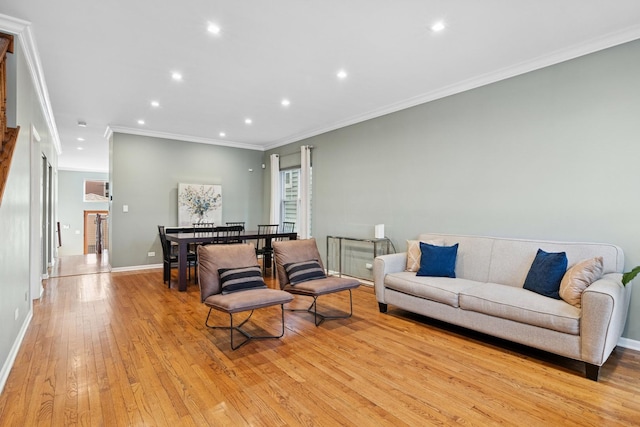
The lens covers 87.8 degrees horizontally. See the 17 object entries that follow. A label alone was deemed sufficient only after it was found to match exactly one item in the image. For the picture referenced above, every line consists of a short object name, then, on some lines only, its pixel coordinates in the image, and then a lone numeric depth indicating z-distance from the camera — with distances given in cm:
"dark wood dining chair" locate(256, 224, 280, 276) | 613
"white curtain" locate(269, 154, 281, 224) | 769
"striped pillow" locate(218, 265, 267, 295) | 327
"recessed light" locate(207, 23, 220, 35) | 287
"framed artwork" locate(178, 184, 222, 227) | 707
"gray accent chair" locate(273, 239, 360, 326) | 353
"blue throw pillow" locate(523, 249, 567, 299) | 294
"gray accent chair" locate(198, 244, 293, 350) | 296
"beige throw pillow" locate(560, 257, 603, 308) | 270
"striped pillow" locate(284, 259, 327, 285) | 371
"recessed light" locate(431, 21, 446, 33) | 283
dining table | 500
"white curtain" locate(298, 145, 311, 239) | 665
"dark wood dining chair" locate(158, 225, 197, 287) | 529
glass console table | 511
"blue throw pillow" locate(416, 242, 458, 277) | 375
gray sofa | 246
